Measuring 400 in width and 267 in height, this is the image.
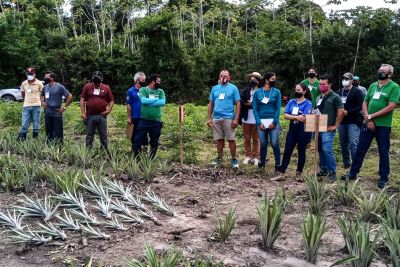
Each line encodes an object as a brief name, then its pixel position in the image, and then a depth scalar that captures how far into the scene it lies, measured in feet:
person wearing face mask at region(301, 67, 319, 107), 28.96
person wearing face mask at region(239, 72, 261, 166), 26.62
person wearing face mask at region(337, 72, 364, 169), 24.54
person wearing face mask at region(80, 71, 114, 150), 26.99
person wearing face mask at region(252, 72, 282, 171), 24.17
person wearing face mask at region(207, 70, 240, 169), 24.85
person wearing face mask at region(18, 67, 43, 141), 31.40
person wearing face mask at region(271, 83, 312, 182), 23.07
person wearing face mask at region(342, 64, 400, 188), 20.63
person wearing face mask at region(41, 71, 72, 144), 29.91
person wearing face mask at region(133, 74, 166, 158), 25.13
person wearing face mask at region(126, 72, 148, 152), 27.32
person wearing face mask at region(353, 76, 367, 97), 27.93
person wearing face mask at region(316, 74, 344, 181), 22.57
